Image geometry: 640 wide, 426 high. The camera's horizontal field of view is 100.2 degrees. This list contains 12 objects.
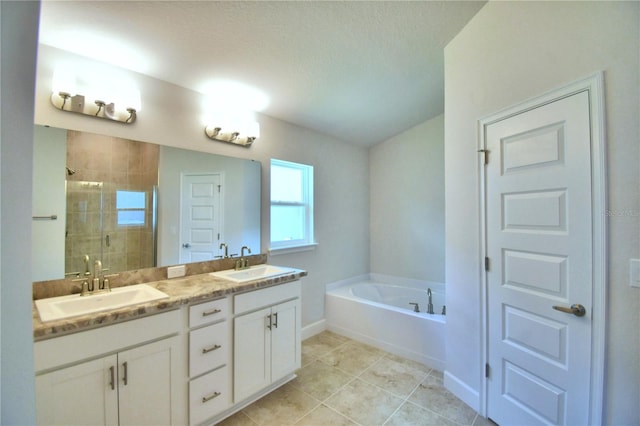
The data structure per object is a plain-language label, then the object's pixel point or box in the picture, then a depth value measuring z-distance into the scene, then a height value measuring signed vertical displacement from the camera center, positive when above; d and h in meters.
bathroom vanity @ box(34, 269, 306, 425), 1.19 -0.77
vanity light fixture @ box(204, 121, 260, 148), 2.29 +0.74
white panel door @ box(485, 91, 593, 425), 1.33 -0.26
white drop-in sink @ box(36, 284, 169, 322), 1.28 -0.47
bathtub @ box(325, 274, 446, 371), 2.48 -1.08
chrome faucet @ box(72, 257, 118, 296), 1.61 -0.41
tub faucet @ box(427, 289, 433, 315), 3.18 -1.07
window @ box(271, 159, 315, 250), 2.96 +0.14
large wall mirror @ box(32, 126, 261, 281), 1.55 +0.08
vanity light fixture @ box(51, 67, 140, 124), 1.56 +0.72
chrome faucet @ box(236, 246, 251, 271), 2.39 -0.41
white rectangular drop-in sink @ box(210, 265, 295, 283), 2.05 -0.47
